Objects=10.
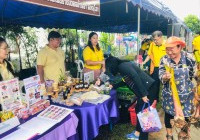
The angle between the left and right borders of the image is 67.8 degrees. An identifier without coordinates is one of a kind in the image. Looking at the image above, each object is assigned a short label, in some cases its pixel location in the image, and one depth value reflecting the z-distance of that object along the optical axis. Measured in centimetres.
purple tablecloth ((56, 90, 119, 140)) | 197
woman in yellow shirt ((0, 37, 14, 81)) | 199
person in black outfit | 215
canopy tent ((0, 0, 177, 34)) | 404
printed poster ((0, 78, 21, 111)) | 150
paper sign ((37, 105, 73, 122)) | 173
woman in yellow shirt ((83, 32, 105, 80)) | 313
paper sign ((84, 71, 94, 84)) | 255
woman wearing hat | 191
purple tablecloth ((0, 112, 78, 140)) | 150
